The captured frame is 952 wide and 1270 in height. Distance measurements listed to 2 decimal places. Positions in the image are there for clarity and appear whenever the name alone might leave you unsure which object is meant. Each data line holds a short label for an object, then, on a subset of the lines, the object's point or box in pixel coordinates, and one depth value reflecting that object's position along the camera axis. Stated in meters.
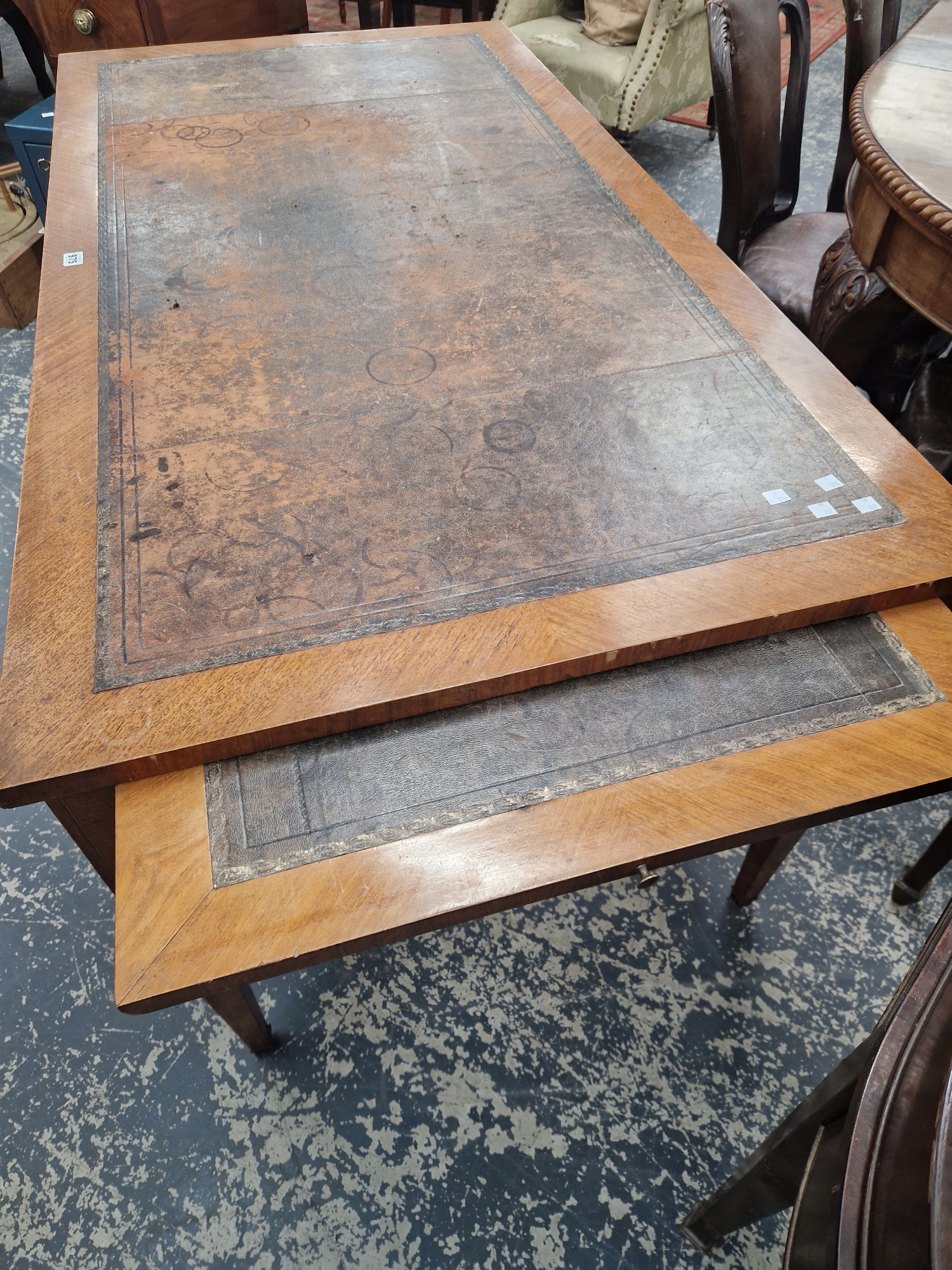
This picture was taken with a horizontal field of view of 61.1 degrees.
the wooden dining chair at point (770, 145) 1.51
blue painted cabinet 2.28
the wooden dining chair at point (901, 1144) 0.45
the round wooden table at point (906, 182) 1.15
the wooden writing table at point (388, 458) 0.89
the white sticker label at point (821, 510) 1.05
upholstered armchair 2.62
